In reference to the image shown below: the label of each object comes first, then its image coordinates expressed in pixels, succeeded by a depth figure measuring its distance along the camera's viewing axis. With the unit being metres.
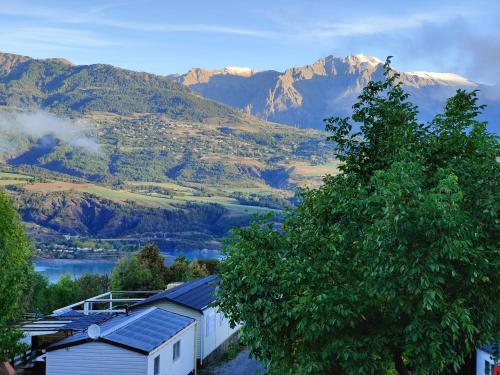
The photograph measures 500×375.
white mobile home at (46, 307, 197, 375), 23.47
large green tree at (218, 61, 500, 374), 12.48
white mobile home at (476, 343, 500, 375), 24.42
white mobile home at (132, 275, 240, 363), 33.44
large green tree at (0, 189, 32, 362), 20.17
